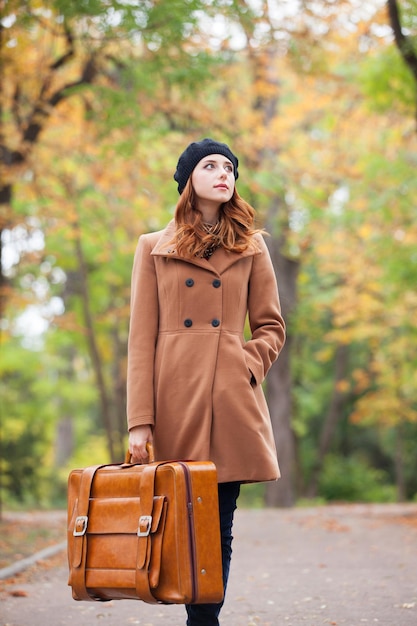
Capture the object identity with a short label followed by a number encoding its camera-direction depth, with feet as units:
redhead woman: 13.12
